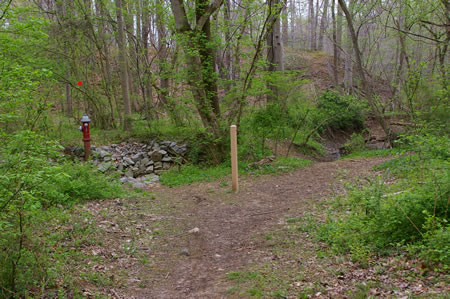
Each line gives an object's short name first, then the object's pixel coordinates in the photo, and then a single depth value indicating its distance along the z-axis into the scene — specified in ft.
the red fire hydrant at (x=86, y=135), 32.47
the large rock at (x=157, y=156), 36.99
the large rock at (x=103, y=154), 36.51
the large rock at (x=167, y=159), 36.64
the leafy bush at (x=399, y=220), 11.55
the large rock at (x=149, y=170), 35.67
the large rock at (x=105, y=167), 30.55
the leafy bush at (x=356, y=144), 43.85
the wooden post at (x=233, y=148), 25.80
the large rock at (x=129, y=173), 34.15
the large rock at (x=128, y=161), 36.45
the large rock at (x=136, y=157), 37.46
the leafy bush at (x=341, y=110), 48.35
